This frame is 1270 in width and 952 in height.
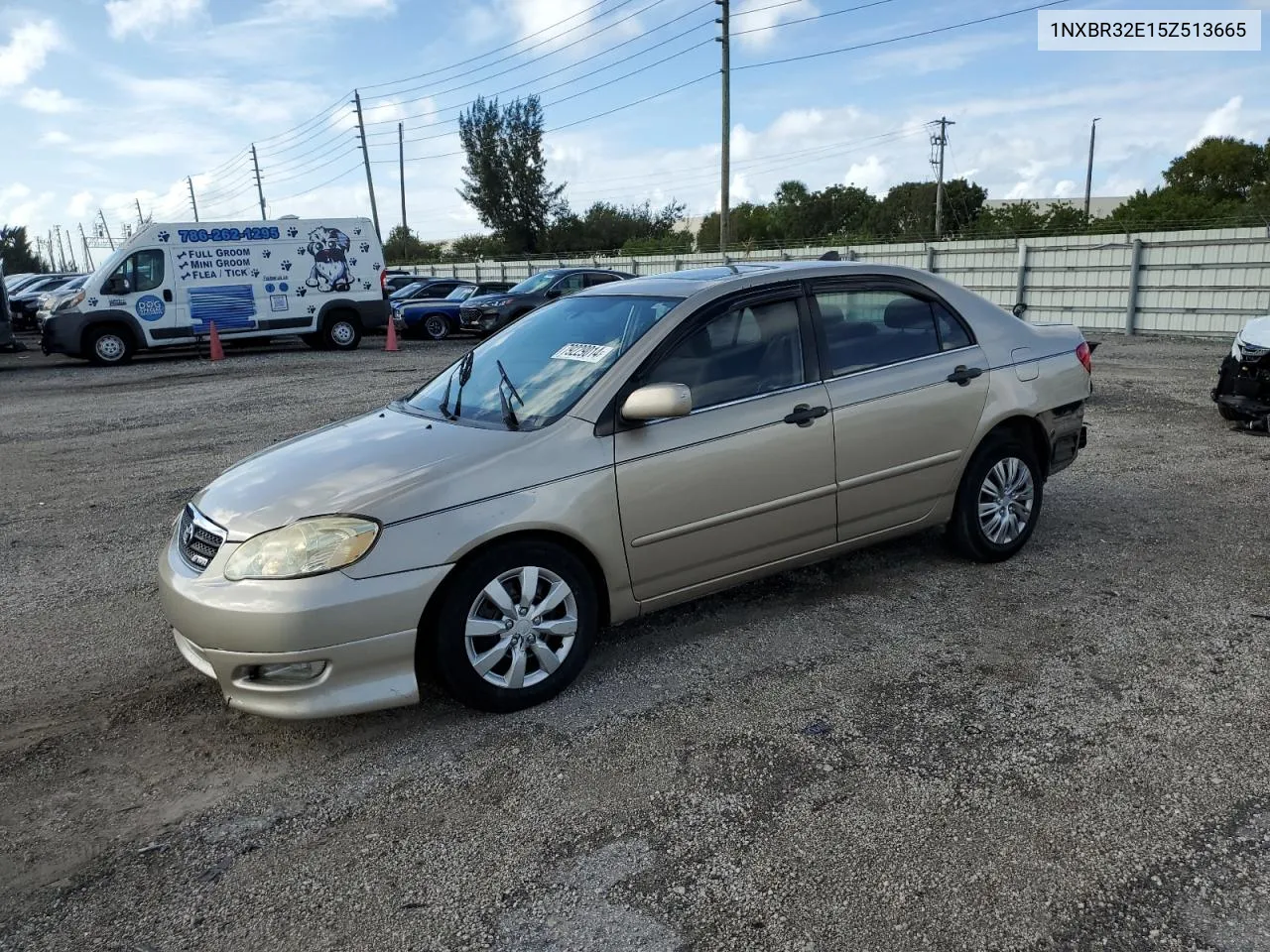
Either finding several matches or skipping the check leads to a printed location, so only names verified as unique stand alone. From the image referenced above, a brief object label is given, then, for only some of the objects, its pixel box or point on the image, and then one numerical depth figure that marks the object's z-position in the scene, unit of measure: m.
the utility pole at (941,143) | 58.25
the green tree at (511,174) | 70.69
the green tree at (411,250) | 70.76
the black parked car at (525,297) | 19.73
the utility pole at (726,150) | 27.55
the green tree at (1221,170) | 48.44
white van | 17.12
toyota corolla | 3.33
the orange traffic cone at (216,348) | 17.67
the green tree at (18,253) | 84.01
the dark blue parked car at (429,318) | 22.17
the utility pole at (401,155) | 62.84
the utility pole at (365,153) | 55.16
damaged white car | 7.96
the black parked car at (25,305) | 26.27
